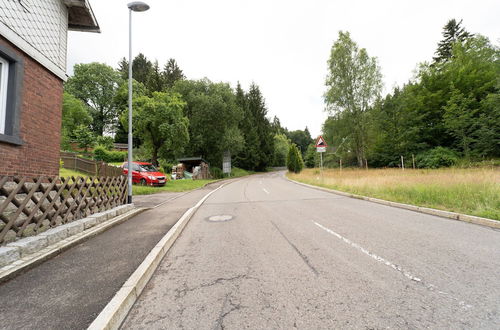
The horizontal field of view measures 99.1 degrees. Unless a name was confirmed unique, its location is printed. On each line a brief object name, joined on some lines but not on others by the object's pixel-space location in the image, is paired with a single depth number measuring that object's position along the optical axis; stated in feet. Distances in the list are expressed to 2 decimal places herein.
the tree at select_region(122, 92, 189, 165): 73.36
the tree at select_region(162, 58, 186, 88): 165.72
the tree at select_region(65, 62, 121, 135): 156.25
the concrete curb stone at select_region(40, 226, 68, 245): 13.69
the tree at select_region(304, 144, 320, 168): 222.28
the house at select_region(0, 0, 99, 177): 16.55
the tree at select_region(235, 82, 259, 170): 173.27
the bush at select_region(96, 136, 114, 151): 119.55
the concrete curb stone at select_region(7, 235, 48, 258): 11.67
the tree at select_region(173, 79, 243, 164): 114.52
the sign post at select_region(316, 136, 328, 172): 52.75
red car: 56.75
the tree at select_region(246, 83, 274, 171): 186.65
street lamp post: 26.76
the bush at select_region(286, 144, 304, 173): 127.85
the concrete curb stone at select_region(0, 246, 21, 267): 10.53
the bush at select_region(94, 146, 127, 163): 109.81
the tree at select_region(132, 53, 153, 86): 184.24
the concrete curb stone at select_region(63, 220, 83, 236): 15.65
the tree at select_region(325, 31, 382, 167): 88.89
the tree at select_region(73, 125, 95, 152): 102.17
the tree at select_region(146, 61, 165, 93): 146.20
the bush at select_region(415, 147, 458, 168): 73.61
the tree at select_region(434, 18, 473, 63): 116.37
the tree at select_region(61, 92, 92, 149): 108.47
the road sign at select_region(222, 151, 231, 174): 130.93
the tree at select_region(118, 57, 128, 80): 188.51
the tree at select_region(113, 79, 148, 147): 154.72
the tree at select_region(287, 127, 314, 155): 377.50
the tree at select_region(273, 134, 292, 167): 264.52
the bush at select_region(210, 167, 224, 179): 115.98
